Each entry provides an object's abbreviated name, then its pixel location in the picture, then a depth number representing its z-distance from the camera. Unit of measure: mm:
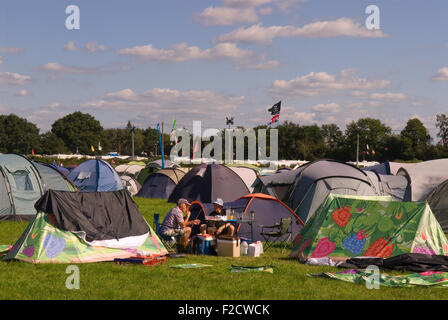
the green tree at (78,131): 113375
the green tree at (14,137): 106000
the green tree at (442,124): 99062
